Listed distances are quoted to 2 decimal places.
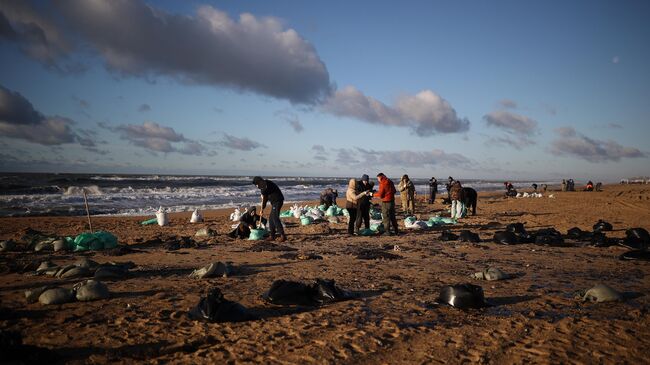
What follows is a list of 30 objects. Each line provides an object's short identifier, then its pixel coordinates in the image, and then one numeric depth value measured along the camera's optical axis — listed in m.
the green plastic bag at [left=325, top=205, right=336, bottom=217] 15.12
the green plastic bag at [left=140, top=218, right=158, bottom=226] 13.99
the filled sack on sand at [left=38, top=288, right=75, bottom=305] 4.44
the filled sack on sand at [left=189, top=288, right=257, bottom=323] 4.02
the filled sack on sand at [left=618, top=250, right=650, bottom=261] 7.82
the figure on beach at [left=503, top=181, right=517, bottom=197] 30.09
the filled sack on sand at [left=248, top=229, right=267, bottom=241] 10.50
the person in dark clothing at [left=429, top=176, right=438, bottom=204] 23.21
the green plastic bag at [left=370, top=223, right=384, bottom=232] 11.84
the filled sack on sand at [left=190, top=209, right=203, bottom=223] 14.58
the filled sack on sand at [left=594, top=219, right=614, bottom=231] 11.84
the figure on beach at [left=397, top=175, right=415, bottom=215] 16.30
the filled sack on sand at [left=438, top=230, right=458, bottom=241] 10.33
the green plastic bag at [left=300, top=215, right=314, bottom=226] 13.50
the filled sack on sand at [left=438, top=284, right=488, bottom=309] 4.57
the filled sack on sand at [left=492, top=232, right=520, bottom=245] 9.75
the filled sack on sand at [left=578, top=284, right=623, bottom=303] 4.84
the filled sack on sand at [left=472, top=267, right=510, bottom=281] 6.07
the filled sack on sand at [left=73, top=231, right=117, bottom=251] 8.53
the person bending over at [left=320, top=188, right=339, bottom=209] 16.83
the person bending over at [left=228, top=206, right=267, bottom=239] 10.62
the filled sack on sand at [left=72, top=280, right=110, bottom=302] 4.62
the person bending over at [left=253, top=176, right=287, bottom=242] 9.88
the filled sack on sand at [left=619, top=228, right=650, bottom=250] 8.80
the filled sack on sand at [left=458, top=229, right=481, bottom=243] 9.98
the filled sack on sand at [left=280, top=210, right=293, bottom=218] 16.20
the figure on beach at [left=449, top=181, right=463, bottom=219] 15.47
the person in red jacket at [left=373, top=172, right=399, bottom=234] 10.95
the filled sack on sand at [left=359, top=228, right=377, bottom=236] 11.34
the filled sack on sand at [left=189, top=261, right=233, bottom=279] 6.00
